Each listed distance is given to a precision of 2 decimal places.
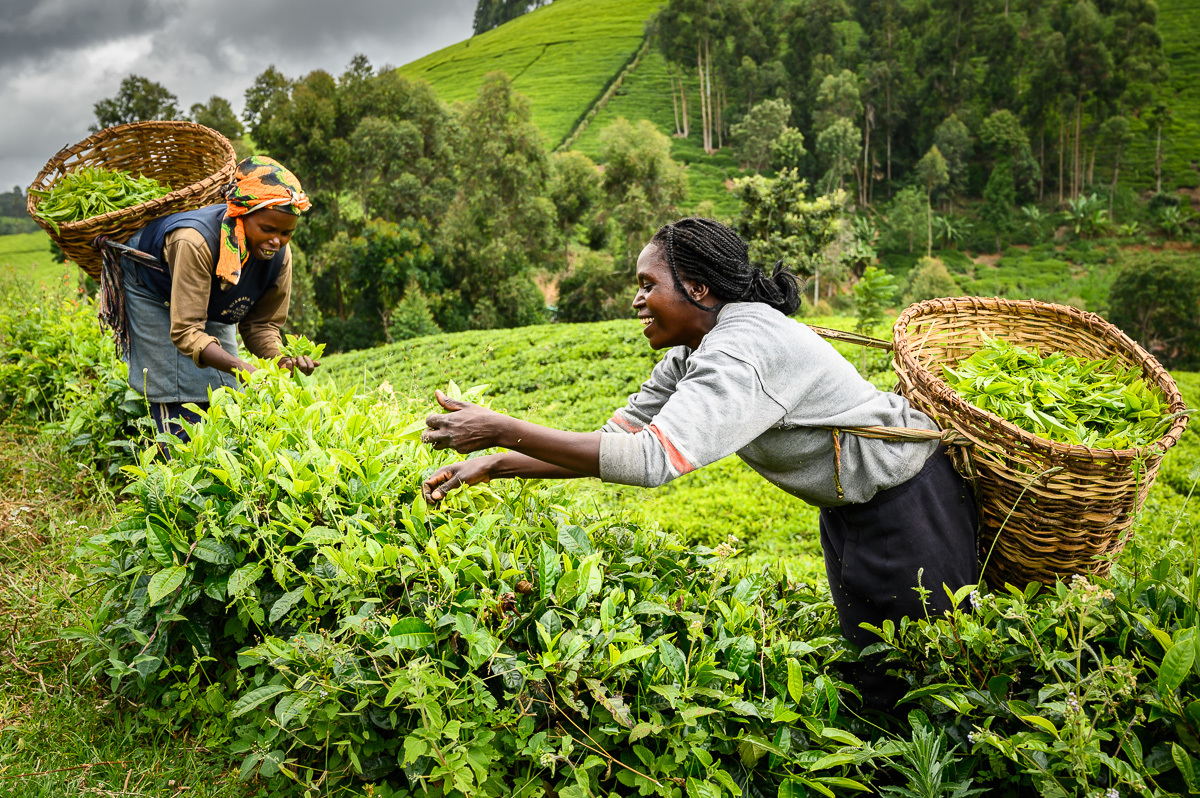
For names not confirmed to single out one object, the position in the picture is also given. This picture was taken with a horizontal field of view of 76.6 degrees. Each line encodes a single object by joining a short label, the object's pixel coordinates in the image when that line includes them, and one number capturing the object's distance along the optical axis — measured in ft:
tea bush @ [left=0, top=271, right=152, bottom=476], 13.52
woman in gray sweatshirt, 6.41
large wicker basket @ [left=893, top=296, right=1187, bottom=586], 6.55
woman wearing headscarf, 10.77
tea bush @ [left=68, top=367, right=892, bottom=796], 5.62
